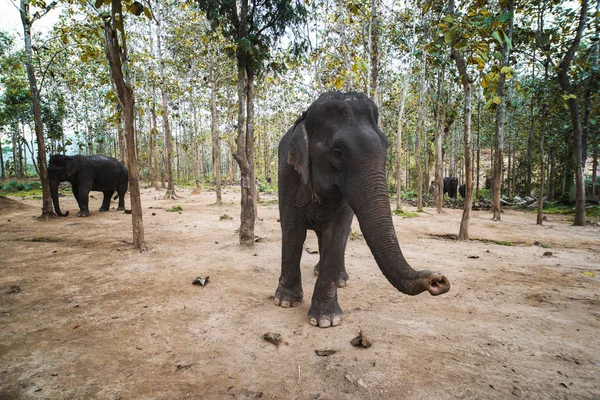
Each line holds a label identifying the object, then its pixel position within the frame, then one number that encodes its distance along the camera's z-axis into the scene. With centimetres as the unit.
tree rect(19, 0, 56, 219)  851
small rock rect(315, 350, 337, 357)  274
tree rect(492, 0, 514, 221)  1030
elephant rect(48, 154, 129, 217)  1033
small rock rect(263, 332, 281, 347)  294
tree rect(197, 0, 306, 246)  640
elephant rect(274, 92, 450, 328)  265
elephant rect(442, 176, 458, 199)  2506
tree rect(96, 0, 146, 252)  539
